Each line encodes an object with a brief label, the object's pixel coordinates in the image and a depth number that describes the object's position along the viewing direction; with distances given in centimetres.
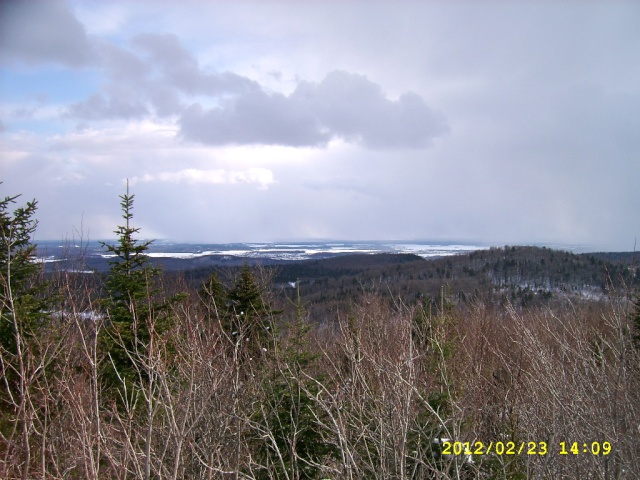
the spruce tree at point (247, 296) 1959
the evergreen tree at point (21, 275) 941
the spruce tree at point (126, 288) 1208
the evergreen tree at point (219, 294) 2134
